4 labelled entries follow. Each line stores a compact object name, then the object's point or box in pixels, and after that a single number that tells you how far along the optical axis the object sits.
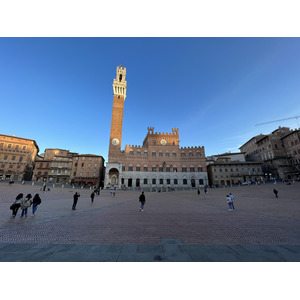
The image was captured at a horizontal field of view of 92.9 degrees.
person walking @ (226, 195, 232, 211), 10.72
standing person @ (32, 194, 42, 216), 8.19
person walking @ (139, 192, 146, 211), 10.18
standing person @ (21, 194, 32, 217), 7.78
